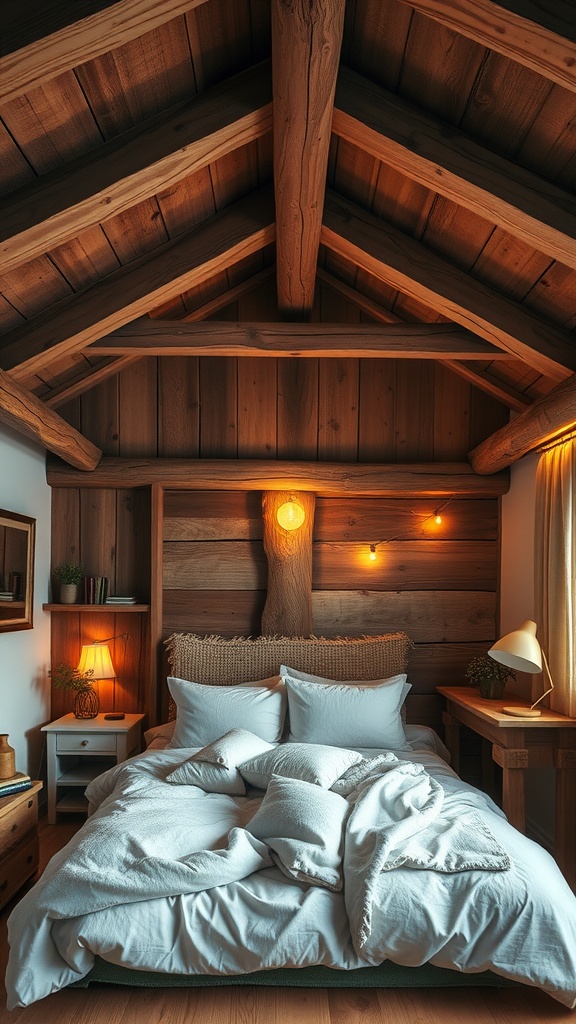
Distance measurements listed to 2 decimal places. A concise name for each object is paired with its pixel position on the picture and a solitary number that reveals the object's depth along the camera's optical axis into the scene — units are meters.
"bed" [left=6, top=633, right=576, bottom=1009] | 2.51
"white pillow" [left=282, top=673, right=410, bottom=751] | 4.09
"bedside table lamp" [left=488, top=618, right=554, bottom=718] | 3.68
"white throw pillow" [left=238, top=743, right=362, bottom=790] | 3.32
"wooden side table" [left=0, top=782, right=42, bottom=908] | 3.28
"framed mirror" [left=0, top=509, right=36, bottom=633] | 3.93
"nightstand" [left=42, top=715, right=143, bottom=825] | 4.41
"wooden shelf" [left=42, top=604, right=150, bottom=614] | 4.69
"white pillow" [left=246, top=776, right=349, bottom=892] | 2.66
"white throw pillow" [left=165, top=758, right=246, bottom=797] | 3.49
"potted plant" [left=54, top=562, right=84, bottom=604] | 4.75
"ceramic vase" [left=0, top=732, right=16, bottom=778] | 3.54
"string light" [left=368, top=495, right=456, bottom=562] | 4.87
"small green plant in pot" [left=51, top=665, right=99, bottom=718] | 4.60
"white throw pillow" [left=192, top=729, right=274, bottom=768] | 3.52
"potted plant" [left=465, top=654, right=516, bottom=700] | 4.27
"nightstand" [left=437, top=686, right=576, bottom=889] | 3.54
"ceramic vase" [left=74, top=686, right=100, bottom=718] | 4.64
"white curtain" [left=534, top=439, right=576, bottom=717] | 3.73
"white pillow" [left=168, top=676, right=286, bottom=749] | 4.09
